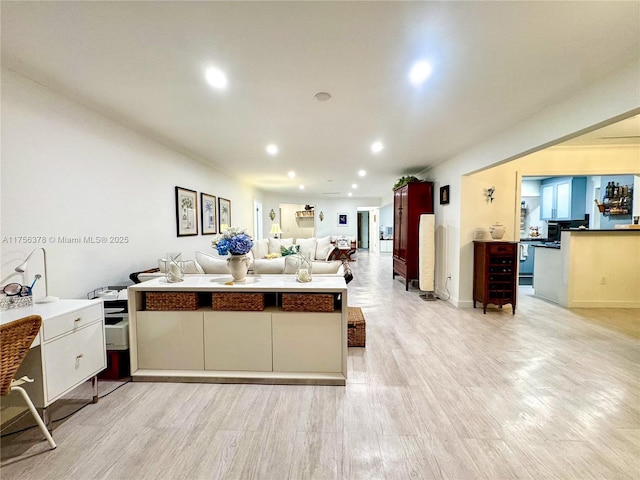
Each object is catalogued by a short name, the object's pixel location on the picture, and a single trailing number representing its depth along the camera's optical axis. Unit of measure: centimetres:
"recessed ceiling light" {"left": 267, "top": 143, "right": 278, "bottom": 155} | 399
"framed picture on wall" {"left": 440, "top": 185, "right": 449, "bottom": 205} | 474
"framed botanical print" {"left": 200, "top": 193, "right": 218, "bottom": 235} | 504
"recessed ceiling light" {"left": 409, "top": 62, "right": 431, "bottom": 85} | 189
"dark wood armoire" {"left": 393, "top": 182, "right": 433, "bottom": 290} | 539
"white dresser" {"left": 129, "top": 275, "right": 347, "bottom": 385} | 227
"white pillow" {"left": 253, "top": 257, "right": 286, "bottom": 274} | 298
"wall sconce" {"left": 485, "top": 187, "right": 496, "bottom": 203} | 425
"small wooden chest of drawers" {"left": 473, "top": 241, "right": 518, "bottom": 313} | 396
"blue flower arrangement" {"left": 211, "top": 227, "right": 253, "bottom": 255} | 239
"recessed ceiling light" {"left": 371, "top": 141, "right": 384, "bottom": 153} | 380
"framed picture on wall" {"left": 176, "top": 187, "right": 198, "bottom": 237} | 420
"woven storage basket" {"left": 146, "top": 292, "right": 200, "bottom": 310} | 235
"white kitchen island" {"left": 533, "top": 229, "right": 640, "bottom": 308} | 422
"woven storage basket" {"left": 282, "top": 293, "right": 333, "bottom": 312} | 228
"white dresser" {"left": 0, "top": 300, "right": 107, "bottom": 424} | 164
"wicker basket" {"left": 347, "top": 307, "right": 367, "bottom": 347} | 287
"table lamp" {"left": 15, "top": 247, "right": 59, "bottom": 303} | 189
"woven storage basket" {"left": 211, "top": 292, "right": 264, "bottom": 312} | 231
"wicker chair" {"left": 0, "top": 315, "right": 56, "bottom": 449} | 132
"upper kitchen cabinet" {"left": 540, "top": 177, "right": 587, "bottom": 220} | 616
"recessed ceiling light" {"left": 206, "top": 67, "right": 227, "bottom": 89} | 199
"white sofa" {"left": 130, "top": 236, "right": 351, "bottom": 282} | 282
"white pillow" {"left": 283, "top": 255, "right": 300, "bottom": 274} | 284
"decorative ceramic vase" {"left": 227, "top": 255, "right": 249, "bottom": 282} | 245
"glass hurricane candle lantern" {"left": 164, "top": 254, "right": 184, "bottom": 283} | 246
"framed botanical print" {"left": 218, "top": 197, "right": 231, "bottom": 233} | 579
